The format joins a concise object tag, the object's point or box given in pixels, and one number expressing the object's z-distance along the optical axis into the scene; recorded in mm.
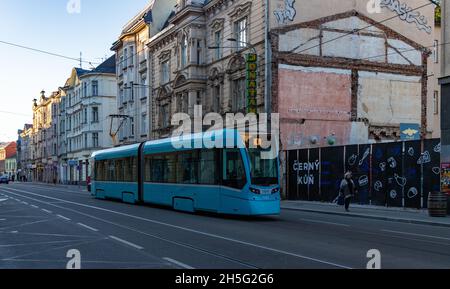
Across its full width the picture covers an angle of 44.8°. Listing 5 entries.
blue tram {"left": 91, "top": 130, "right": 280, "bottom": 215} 17641
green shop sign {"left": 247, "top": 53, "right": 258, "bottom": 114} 31391
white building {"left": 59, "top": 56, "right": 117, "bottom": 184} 69625
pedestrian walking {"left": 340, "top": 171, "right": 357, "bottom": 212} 22469
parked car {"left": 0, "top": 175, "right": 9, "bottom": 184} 80812
